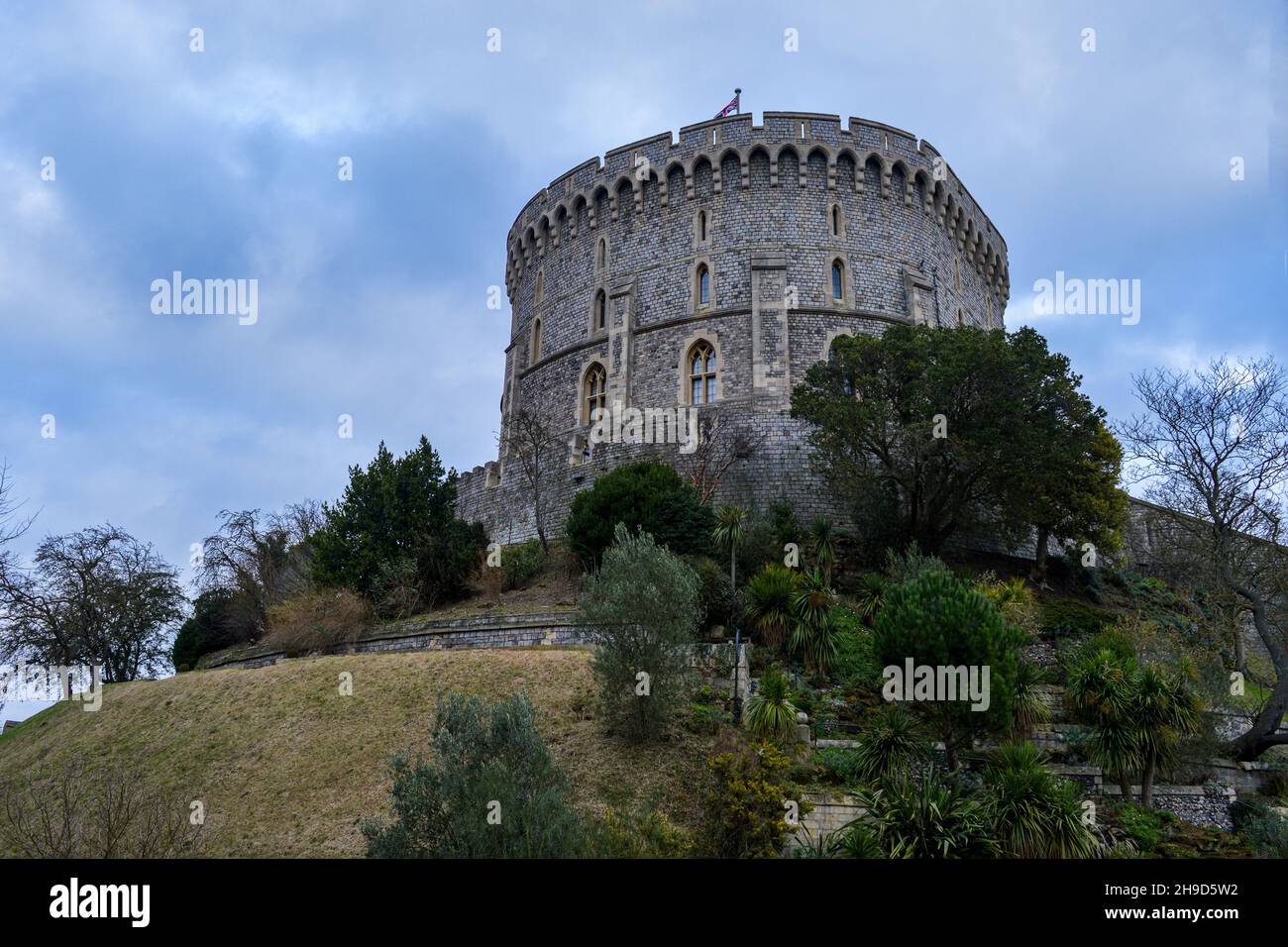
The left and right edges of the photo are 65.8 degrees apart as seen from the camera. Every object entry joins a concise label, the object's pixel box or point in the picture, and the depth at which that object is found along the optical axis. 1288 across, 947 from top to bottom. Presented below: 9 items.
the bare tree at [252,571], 32.41
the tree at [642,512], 25.58
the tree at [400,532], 29.11
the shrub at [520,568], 28.88
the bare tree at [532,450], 32.56
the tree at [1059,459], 25.02
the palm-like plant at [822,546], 25.33
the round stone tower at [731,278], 32.97
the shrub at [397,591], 28.06
